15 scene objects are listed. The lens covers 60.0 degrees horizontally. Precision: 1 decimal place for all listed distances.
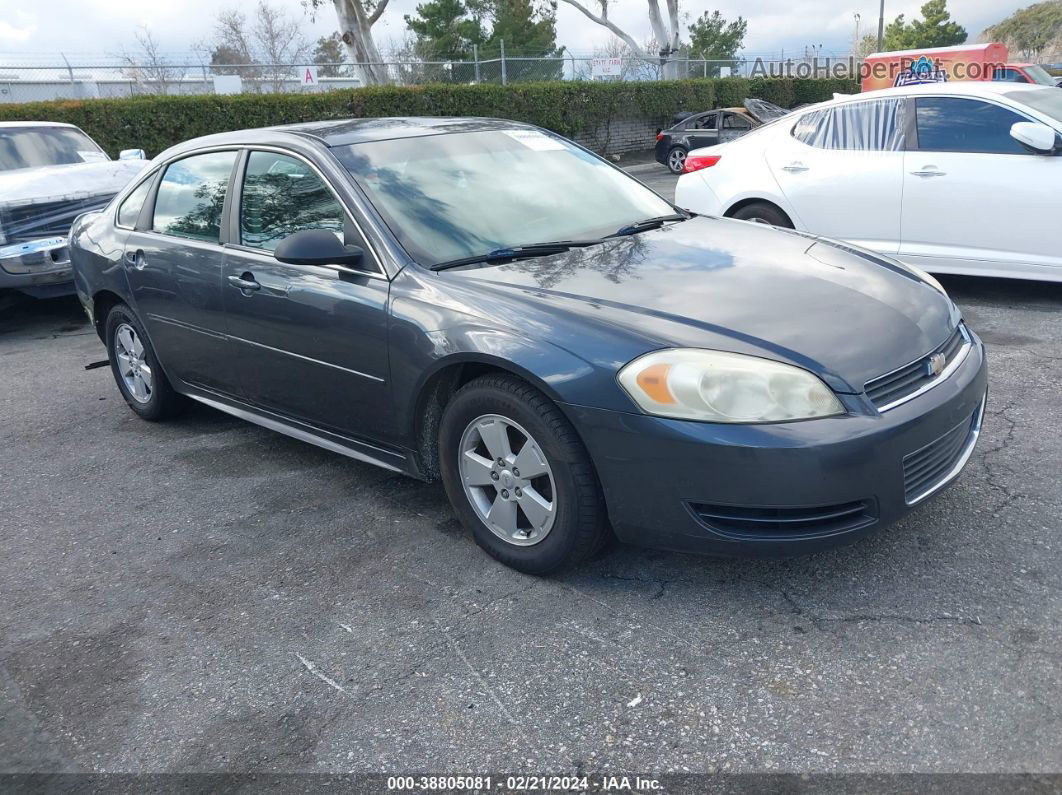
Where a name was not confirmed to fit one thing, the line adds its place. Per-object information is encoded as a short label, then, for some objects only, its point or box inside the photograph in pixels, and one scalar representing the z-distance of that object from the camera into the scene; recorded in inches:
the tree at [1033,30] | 3176.7
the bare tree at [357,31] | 1145.4
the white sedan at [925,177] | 237.0
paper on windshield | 171.3
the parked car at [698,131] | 742.5
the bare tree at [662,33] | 1139.3
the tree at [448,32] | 1910.7
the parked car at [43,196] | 304.2
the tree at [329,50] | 2249.0
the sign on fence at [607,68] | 985.5
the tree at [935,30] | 3235.7
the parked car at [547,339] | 108.7
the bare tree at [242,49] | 1568.7
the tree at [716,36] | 2635.3
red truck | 869.8
